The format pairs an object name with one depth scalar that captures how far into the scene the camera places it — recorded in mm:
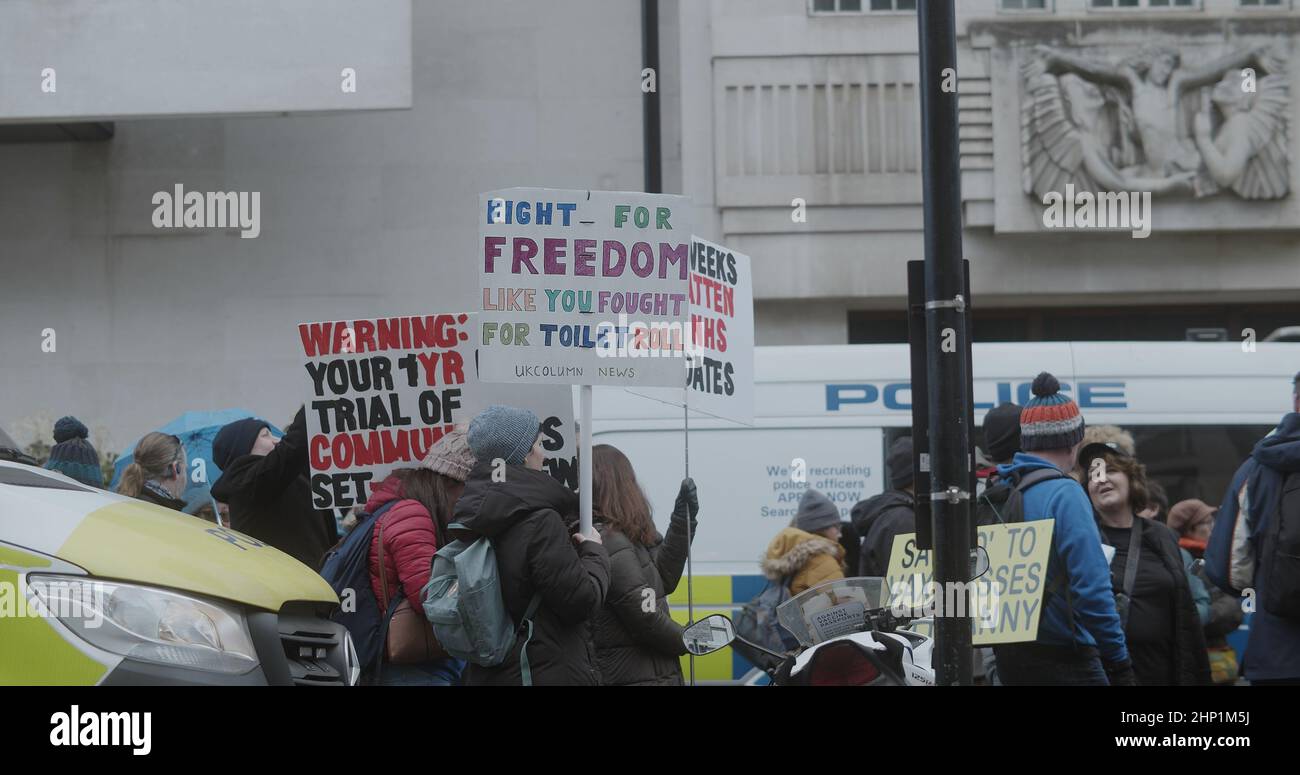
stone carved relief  14305
